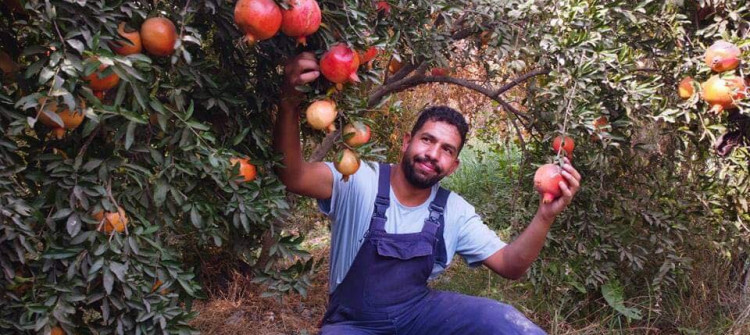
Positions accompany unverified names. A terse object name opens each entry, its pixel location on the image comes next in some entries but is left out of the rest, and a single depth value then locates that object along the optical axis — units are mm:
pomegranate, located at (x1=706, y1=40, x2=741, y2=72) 2021
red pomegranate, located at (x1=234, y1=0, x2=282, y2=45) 1345
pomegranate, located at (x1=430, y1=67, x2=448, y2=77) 3160
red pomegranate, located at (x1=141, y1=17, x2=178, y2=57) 1345
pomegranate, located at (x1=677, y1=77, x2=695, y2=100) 2193
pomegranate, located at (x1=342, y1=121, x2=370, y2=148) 1609
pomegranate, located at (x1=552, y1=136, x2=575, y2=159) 1997
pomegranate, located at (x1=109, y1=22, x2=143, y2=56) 1312
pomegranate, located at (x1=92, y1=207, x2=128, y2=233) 1337
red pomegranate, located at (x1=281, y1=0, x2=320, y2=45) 1394
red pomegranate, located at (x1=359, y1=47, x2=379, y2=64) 1628
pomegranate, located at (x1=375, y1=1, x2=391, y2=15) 1846
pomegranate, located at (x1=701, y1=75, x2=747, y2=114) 2020
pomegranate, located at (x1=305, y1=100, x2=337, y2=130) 1567
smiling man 2150
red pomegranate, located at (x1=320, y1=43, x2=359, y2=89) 1511
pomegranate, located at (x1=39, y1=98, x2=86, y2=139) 1192
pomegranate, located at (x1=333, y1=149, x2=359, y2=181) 1646
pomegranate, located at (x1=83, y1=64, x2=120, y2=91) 1243
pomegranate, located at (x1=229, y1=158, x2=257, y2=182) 1581
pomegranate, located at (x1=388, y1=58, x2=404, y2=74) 2947
